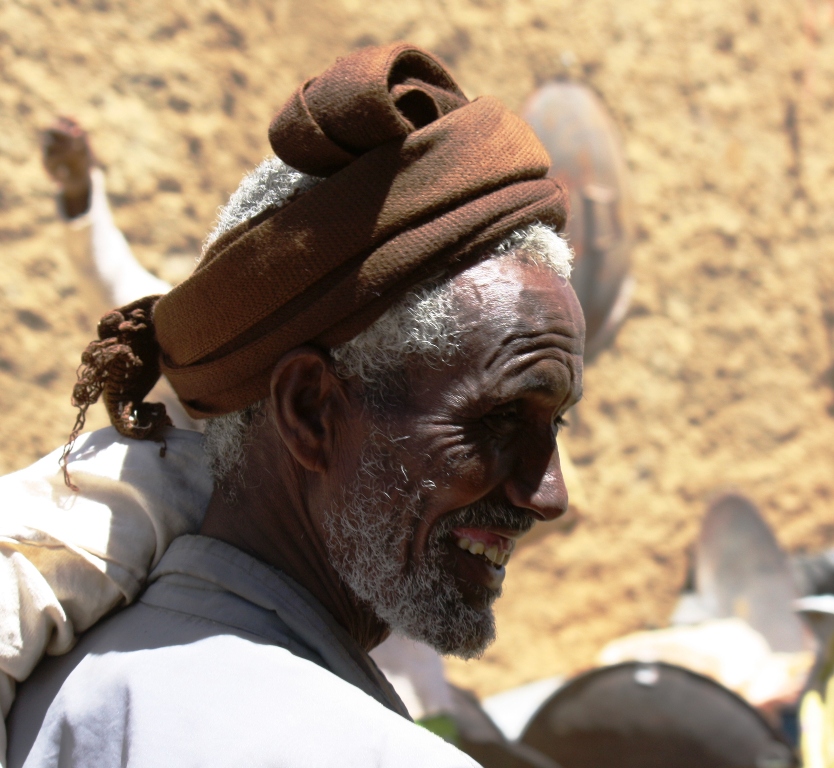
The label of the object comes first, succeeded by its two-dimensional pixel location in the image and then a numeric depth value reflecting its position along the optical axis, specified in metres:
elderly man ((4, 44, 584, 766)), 1.36
